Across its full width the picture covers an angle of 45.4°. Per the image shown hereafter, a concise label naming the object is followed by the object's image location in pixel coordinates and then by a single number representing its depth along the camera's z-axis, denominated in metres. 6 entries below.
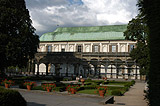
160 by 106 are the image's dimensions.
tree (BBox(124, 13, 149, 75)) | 24.44
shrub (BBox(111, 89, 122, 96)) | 17.27
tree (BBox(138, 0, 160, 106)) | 7.29
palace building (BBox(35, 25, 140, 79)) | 48.88
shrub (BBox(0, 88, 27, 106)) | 7.28
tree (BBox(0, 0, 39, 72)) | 25.60
